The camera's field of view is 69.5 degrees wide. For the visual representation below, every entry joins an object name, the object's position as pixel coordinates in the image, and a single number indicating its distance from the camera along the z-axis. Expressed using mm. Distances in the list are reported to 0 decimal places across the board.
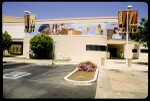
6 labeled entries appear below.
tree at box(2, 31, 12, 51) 20123
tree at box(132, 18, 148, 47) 15437
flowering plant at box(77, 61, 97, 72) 9953
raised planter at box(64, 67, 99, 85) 7099
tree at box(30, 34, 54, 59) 18186
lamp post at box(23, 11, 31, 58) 20389
